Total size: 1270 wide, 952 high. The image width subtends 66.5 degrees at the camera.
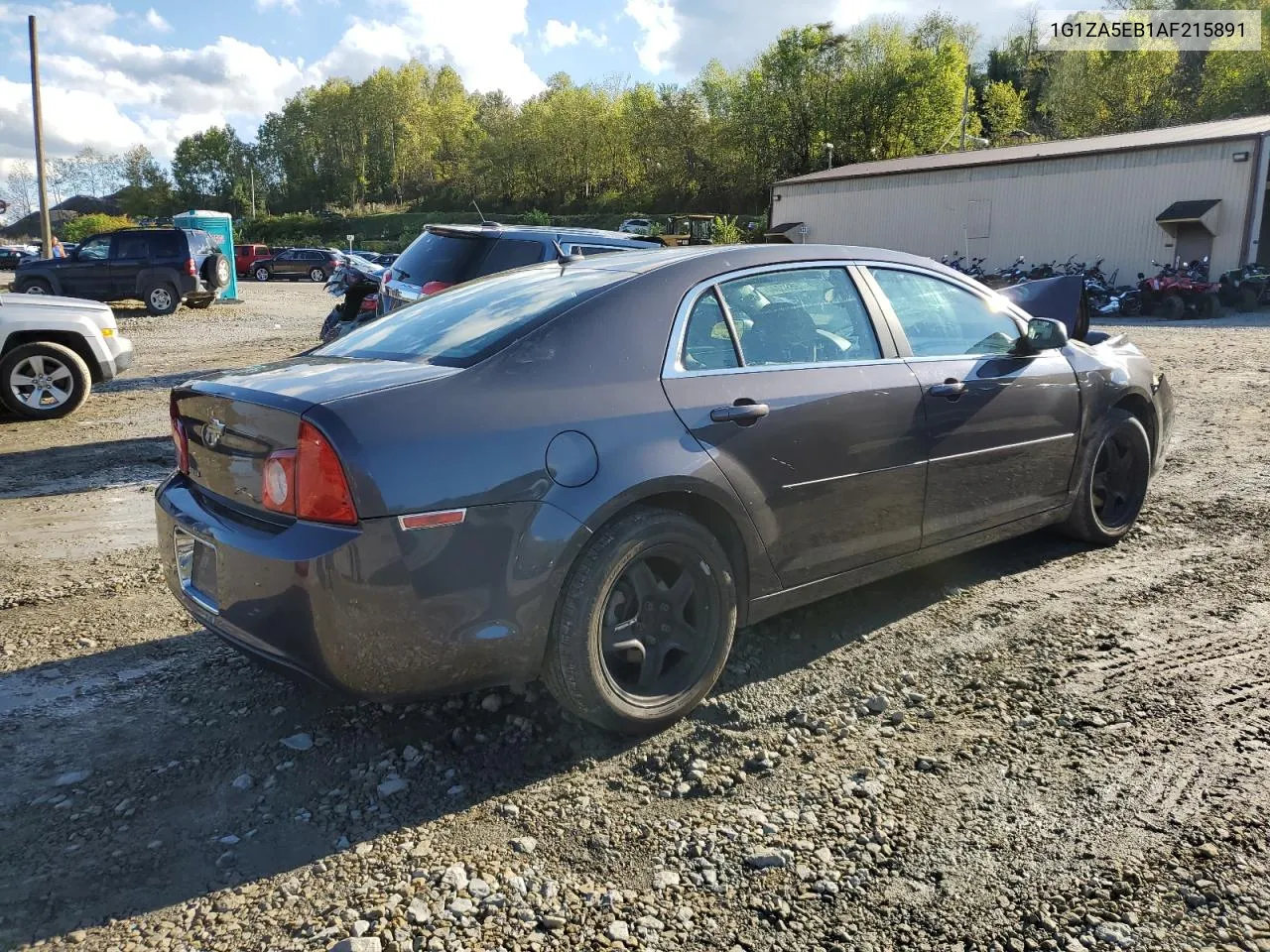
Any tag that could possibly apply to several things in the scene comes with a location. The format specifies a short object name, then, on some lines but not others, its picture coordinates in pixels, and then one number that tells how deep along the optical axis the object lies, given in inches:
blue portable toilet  1038.4
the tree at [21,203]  3639.3
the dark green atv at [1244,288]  862.5
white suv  347.6
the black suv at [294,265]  1769.2
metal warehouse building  966.4
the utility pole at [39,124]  1085.8
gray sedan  106.5
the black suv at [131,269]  868.0
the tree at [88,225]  2290.4
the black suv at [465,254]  307.1
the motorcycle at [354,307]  379.9
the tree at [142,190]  4517.7
